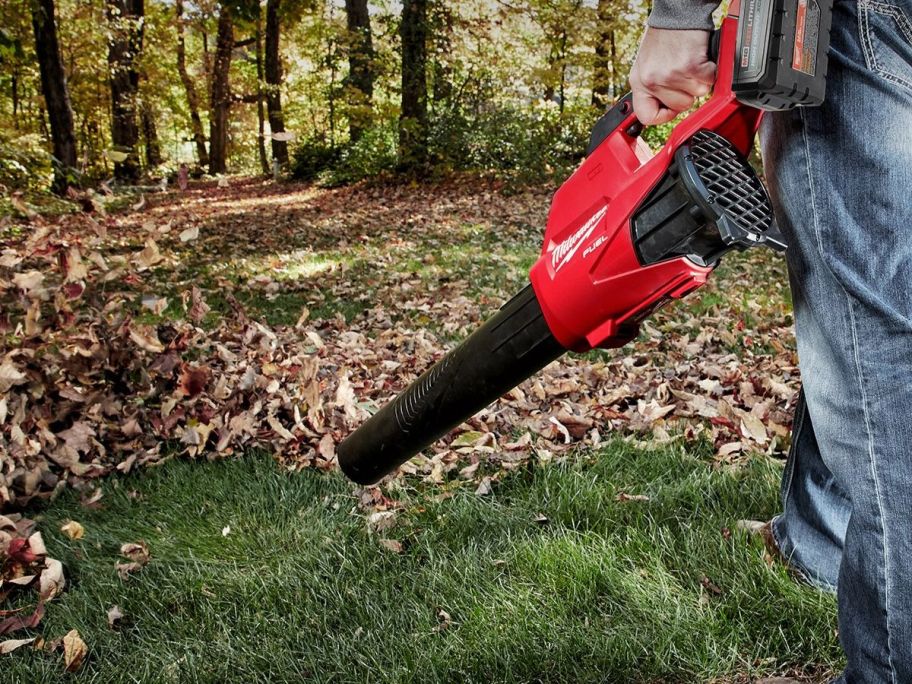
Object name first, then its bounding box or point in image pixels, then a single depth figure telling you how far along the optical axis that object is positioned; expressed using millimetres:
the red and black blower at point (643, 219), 1089
